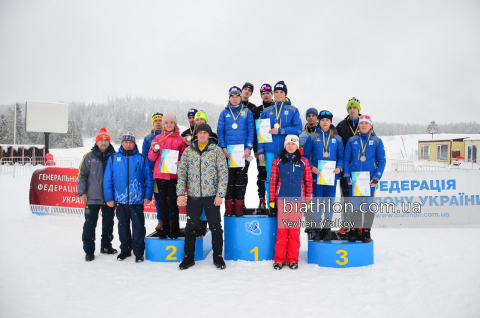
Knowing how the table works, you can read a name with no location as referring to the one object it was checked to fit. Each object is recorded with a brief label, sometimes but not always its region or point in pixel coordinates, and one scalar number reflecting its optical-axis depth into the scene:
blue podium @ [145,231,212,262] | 4.39
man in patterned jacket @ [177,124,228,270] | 4.06
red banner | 7.75
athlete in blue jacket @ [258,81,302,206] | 4.41
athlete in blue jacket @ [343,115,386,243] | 4.32
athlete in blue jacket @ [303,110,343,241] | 4.37
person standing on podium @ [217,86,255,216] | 4.34
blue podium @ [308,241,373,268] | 4.12
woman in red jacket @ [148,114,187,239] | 4.36
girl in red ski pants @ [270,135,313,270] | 4.04
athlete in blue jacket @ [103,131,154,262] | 4.36
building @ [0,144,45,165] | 26.19
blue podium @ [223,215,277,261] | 4.30
